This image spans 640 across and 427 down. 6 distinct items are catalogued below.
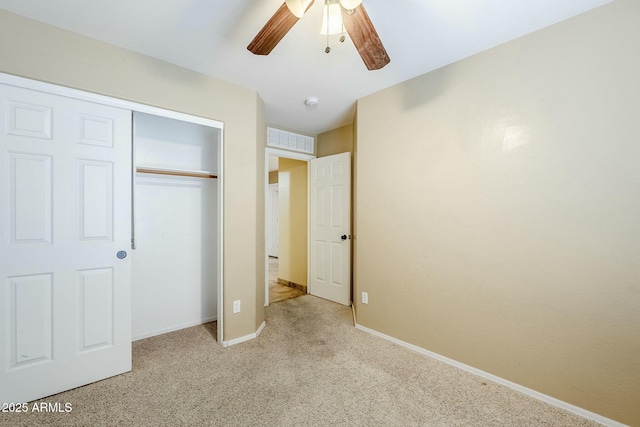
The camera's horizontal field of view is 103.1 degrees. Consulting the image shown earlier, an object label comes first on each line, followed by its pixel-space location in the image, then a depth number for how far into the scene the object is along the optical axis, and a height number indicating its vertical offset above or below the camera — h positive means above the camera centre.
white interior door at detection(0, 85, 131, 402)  1.60 -0.20
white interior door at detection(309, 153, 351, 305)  3.41 -0.19
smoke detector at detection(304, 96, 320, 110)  2.72 +1.23
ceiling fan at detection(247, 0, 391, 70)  1.22 +0.99
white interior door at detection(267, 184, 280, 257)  7.40 -0.20
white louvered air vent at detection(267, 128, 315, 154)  3.43 +1.05
